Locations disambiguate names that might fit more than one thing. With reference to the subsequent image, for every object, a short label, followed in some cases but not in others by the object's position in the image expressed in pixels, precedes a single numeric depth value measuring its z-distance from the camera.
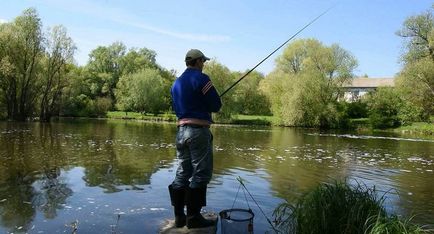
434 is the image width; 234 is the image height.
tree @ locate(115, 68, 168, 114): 75.31
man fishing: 5.77
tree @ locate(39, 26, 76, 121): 52.47
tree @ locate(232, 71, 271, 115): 73.50
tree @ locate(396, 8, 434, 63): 50.78
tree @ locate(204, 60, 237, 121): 62.16
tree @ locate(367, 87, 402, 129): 59.77
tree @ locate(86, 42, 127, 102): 87.44
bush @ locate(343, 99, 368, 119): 67.38
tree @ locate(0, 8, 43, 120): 48.97
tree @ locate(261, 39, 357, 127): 56.28
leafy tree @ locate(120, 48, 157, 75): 90.25
